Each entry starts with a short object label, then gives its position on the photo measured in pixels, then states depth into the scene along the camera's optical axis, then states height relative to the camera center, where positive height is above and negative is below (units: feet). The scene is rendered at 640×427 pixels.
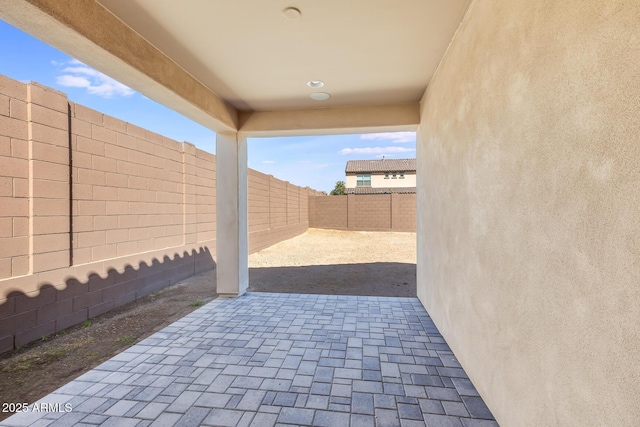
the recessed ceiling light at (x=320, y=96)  12.59 +5.12
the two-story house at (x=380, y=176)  87.15 +11.43
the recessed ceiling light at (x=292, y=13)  7.16 +4.96
